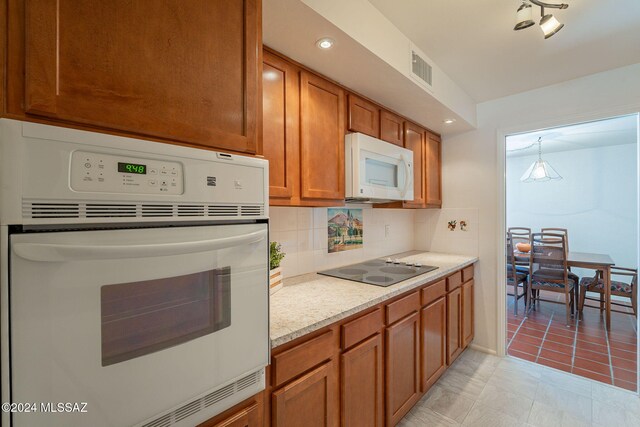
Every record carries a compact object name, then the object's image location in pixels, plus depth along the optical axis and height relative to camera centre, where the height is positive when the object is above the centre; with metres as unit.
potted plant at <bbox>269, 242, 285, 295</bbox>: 1.51 -0.30
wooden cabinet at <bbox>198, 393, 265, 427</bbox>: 0.86 -0.63
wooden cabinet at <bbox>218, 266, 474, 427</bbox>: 1.07 -0.73
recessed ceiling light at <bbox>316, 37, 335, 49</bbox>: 1.35 +0.80
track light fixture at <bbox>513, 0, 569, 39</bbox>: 1.36 +0.90
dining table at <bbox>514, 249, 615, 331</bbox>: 3.09 -0.59
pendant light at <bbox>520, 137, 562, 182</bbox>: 4.02 +0.57
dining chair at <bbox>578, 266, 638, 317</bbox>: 2.98 -0.83
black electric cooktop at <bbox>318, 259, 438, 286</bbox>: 1.83 -0.42
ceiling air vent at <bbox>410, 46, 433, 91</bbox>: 1.81 +0.94
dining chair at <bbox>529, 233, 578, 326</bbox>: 3.37 -0.69
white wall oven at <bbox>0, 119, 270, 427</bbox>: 0.56 -0.15
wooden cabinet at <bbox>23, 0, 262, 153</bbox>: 0.61 +0.38
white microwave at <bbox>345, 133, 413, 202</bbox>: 1.81 +0.30
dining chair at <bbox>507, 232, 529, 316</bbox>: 3.65 -0.82
